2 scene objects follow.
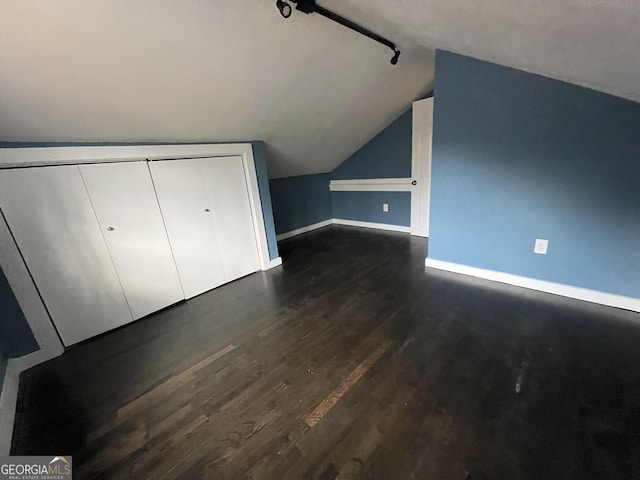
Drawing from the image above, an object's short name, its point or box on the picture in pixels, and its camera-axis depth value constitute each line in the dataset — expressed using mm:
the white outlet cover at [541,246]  2305
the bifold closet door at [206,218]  2543
